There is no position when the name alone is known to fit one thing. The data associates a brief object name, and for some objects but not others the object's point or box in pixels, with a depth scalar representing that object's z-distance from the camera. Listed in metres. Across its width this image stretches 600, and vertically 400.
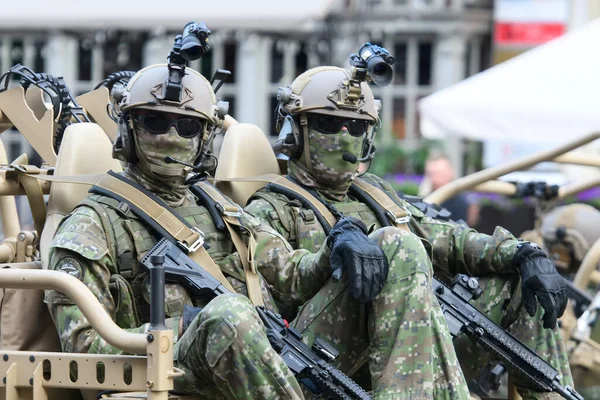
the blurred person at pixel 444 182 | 20.75
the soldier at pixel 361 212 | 10.75
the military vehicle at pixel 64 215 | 7.95
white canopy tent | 18.47
